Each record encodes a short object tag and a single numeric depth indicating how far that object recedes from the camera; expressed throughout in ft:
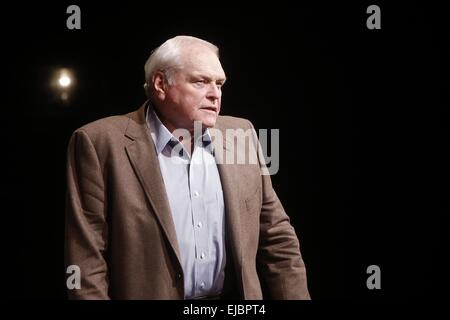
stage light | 18.78
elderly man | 17.52
